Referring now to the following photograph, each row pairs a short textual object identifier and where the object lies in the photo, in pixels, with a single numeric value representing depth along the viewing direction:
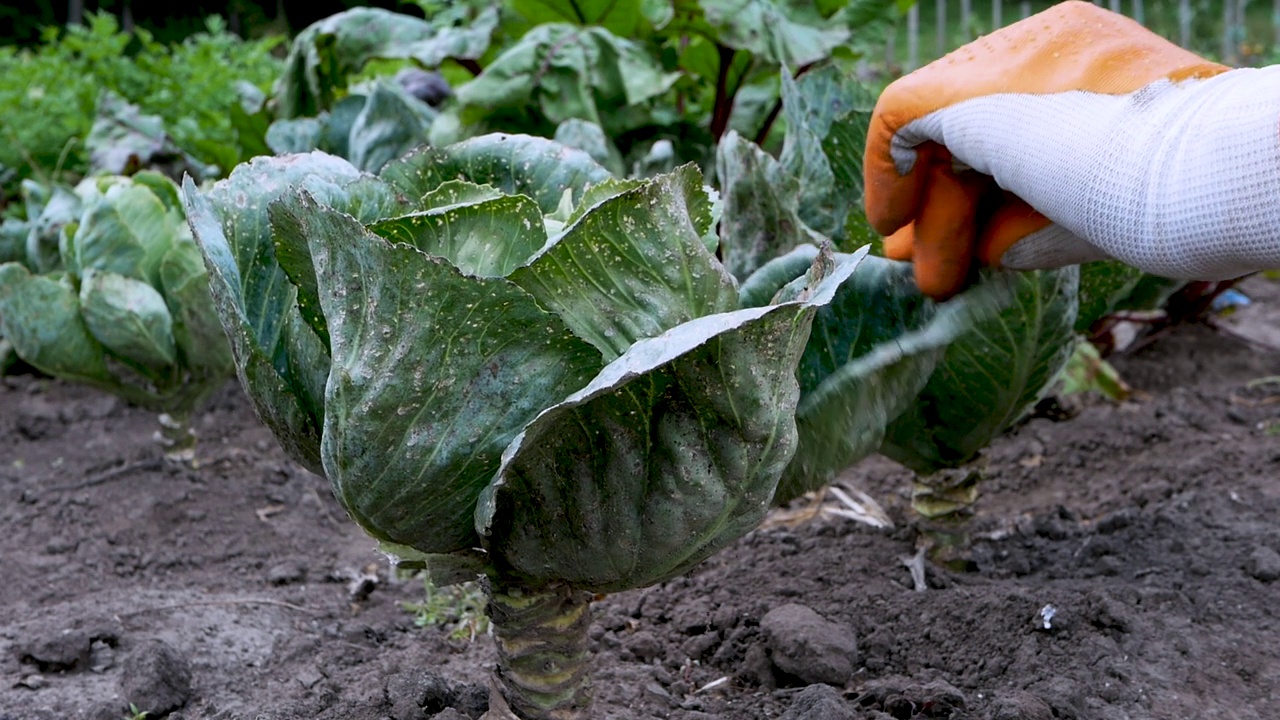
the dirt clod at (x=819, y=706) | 1.75
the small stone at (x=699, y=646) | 2.16
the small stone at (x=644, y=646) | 2.16
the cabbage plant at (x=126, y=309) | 2.79
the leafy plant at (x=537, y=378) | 1.25
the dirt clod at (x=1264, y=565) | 2.31
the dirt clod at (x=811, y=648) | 1.98
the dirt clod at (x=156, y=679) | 1.96
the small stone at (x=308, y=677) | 2.05
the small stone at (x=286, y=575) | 2.64
